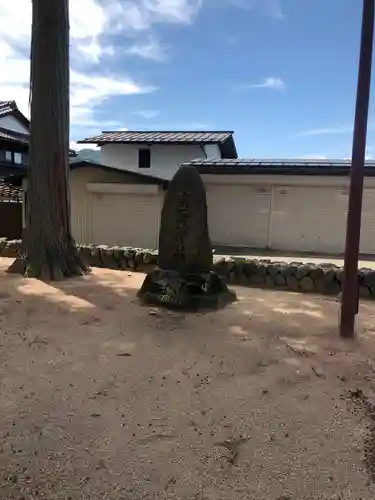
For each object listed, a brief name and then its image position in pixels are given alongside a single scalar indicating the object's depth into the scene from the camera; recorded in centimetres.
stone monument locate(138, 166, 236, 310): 608
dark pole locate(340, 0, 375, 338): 446
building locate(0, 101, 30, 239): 1644
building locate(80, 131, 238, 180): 2077
